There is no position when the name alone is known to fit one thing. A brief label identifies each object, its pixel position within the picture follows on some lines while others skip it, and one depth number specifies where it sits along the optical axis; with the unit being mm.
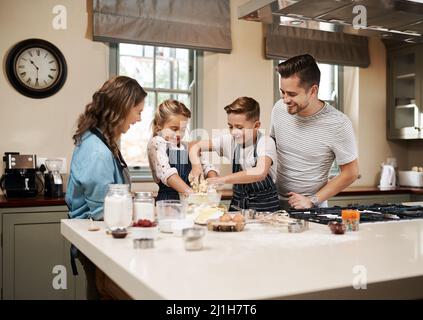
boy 2232
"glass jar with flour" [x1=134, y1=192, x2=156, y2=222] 1537
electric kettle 4562
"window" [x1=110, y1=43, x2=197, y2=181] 3865
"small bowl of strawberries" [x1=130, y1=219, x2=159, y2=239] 1343
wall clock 3332
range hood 2082
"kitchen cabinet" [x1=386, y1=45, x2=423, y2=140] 4645
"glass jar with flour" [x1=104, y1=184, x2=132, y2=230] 1467
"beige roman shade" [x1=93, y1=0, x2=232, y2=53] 3490
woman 1682
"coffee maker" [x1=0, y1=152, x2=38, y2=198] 3098
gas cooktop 1823
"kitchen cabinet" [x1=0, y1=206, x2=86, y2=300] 2893
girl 2586
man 2303
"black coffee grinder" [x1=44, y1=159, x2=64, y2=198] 3205
